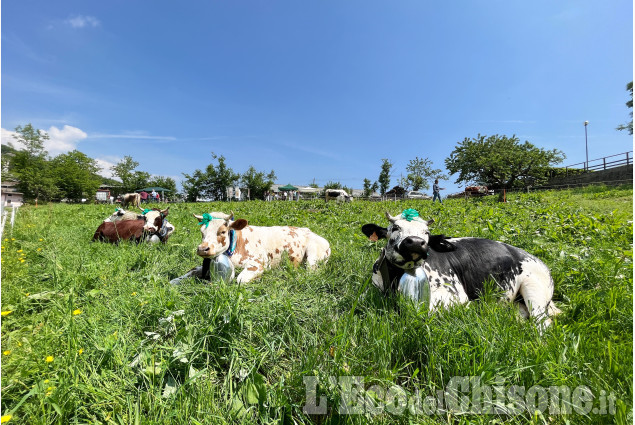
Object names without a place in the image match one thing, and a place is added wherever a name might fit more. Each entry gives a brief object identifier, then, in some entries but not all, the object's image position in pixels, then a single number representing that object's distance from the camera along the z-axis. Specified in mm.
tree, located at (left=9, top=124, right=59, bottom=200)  32406
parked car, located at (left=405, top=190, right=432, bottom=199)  37669
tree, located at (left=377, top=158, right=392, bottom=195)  56281
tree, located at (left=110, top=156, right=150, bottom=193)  50600
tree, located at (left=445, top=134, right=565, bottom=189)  33500
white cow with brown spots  3020
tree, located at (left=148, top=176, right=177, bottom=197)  55422
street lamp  32650
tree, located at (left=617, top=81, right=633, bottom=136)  27094
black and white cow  2133
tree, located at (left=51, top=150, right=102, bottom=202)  39500
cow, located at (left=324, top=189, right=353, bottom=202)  21278
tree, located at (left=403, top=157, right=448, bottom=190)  57875
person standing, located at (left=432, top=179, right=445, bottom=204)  16561
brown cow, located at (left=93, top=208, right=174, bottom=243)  5273
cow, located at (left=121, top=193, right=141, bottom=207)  13840
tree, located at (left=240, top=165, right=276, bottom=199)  43875
